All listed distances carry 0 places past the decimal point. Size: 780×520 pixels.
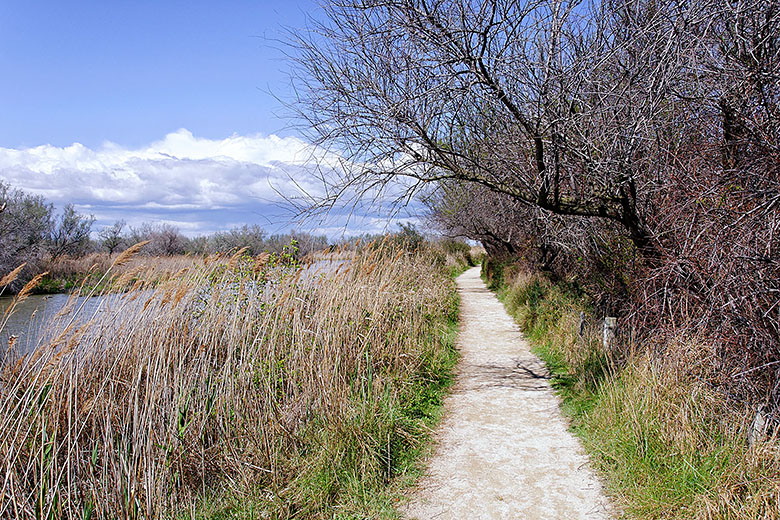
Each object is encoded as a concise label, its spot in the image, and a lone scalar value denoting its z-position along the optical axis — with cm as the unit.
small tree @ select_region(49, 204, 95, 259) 3062
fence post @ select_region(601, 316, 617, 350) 672
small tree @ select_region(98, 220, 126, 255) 3684
